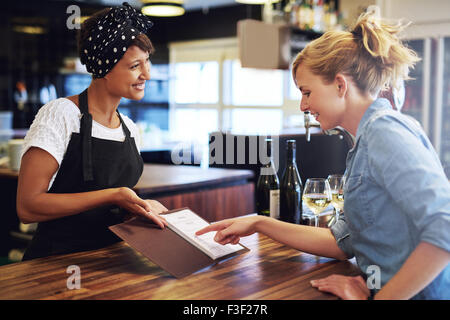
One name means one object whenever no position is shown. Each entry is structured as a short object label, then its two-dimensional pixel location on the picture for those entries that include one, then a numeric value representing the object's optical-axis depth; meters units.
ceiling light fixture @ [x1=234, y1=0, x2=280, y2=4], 4.24
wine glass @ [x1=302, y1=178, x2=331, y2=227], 1.75
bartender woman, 1.60
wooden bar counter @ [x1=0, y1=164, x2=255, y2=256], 3.17
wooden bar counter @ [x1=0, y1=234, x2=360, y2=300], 1.19
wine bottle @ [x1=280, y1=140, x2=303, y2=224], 1.96
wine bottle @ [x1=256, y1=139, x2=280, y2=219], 1.99
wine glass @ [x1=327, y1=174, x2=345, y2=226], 1.83
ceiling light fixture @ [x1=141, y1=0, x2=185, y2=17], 4.85
